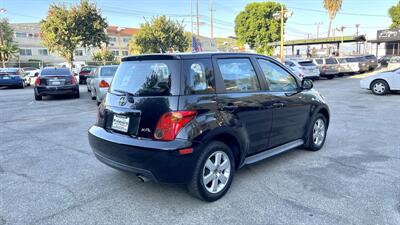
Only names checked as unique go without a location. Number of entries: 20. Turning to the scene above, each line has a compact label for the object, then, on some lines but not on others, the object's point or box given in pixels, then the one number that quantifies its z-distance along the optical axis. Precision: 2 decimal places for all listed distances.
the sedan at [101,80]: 10.70
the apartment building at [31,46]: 55.74
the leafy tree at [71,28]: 29.30
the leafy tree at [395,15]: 47.94
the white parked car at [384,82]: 13.25
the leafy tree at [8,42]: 33.06
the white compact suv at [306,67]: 20.28
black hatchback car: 3.26
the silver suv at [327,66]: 22.91
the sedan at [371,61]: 28.18
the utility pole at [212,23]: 61.88
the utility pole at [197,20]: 47.87
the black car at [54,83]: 13.16
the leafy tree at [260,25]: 48.16
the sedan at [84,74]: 24.17
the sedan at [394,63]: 26.83
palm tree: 47.19
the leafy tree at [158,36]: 38.66
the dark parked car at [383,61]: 36.74
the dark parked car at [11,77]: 19.27
